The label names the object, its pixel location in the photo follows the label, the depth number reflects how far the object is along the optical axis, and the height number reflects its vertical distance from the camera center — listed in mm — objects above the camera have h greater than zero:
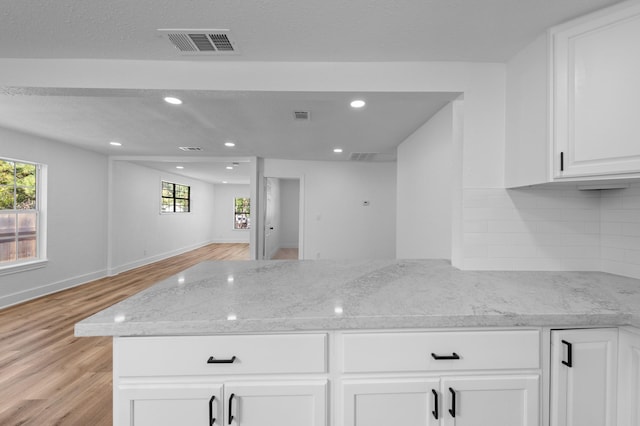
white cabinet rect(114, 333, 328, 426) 938 -601
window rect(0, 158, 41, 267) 3596 -46
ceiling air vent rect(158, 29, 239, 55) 1435 +948
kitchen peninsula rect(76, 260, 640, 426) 941 -529
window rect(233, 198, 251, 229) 10734 -71
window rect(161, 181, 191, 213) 7453 +377
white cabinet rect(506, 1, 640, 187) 1182 +547
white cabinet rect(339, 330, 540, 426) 983 -609
